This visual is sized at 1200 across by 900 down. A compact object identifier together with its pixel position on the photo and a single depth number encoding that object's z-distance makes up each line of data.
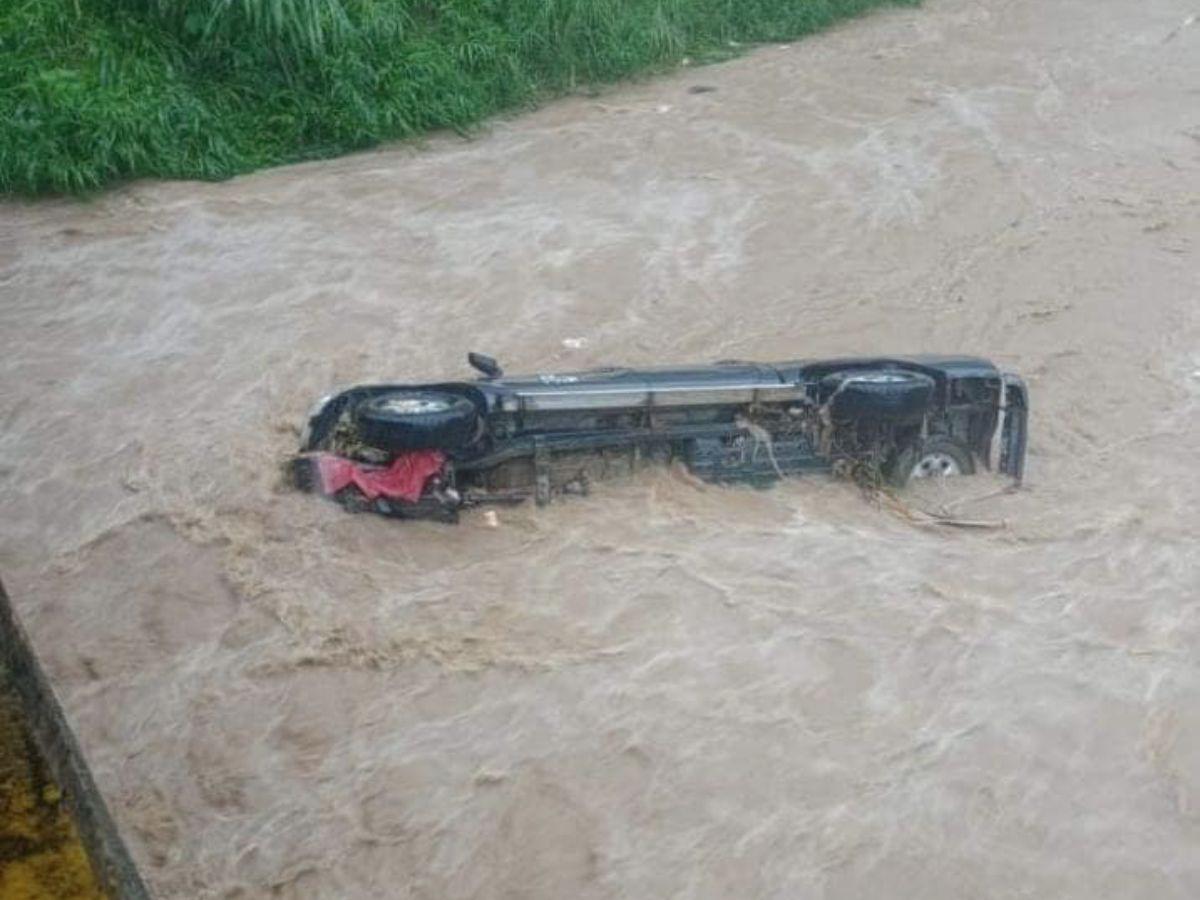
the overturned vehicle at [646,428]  6.14
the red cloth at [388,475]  6.11
